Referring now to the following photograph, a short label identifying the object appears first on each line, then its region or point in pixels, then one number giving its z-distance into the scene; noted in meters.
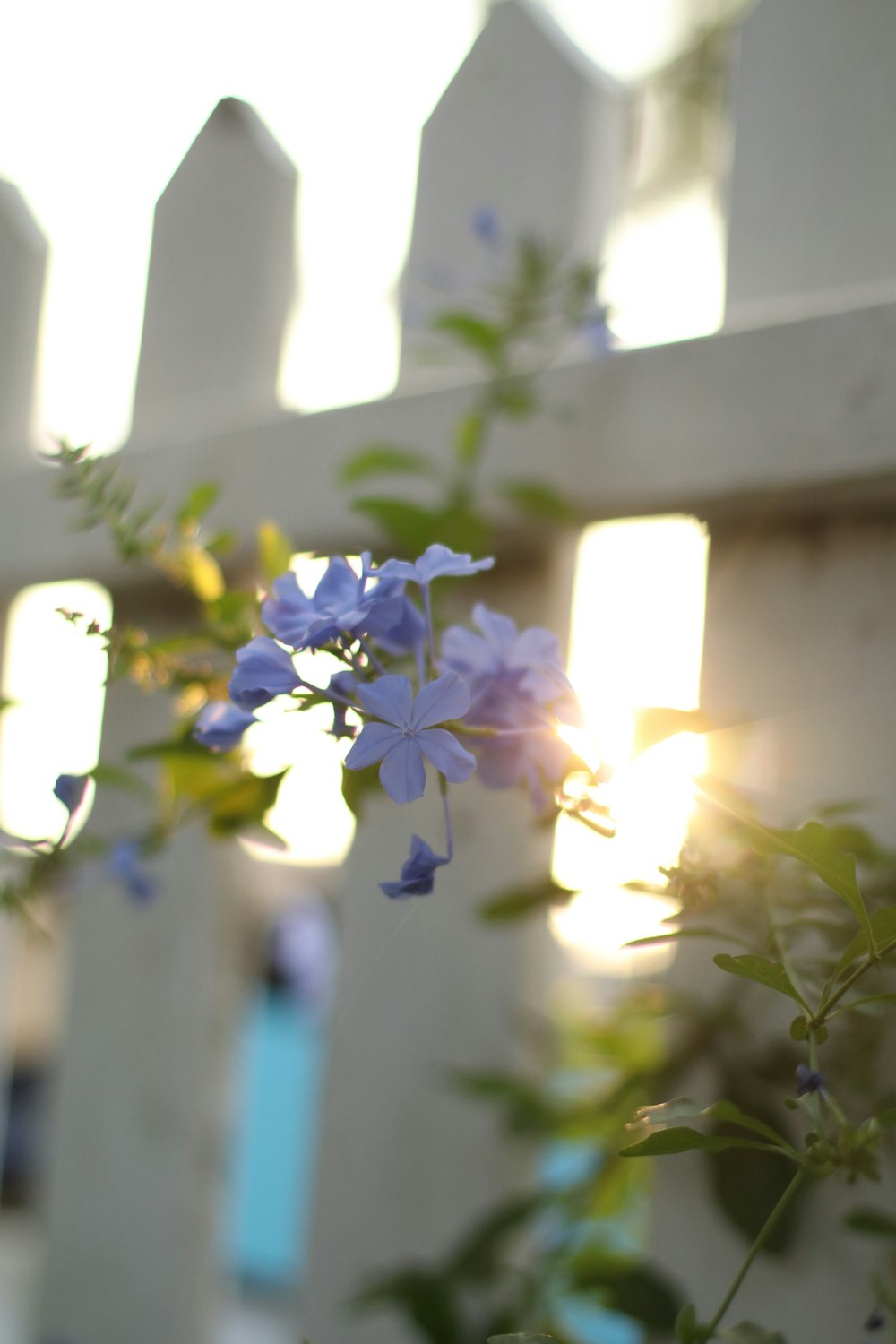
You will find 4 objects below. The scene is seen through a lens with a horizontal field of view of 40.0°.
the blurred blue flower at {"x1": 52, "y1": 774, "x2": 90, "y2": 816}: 0.55
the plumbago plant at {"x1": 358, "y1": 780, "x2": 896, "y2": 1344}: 0.43
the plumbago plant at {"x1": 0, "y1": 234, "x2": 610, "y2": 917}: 0.51
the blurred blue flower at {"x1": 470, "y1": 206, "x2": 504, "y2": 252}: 0.88
